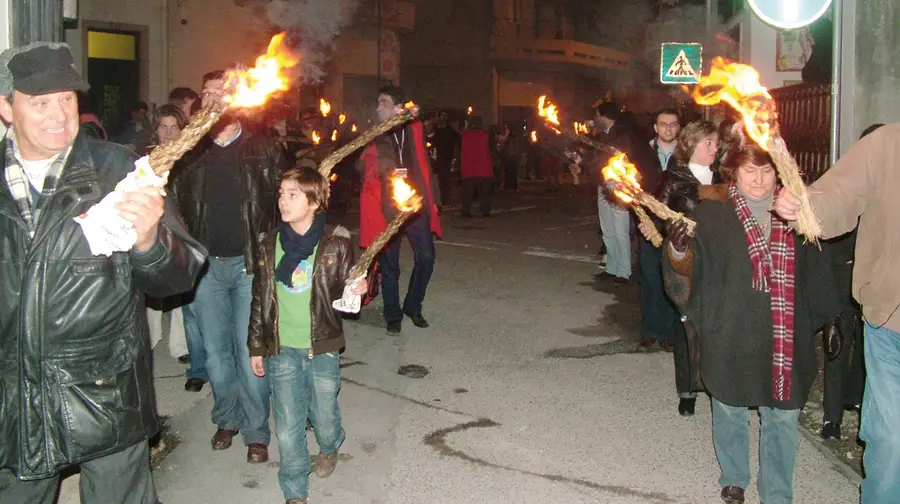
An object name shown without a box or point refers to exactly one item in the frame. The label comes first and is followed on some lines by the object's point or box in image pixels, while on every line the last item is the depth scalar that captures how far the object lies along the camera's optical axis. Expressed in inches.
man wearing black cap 116.6
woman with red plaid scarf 169.5
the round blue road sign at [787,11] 260.5
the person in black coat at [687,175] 232.1
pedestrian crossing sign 526.0
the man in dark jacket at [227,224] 209.0
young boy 184.1
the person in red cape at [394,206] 315.6
